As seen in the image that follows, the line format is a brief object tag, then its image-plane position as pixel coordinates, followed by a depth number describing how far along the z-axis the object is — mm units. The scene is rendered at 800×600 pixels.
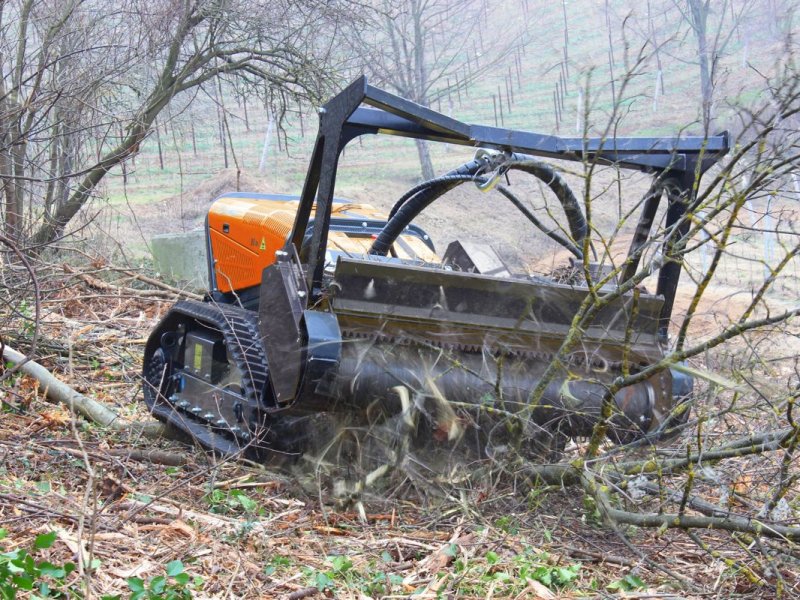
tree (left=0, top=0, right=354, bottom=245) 10211
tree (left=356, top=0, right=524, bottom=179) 21844
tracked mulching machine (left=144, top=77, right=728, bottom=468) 4453
